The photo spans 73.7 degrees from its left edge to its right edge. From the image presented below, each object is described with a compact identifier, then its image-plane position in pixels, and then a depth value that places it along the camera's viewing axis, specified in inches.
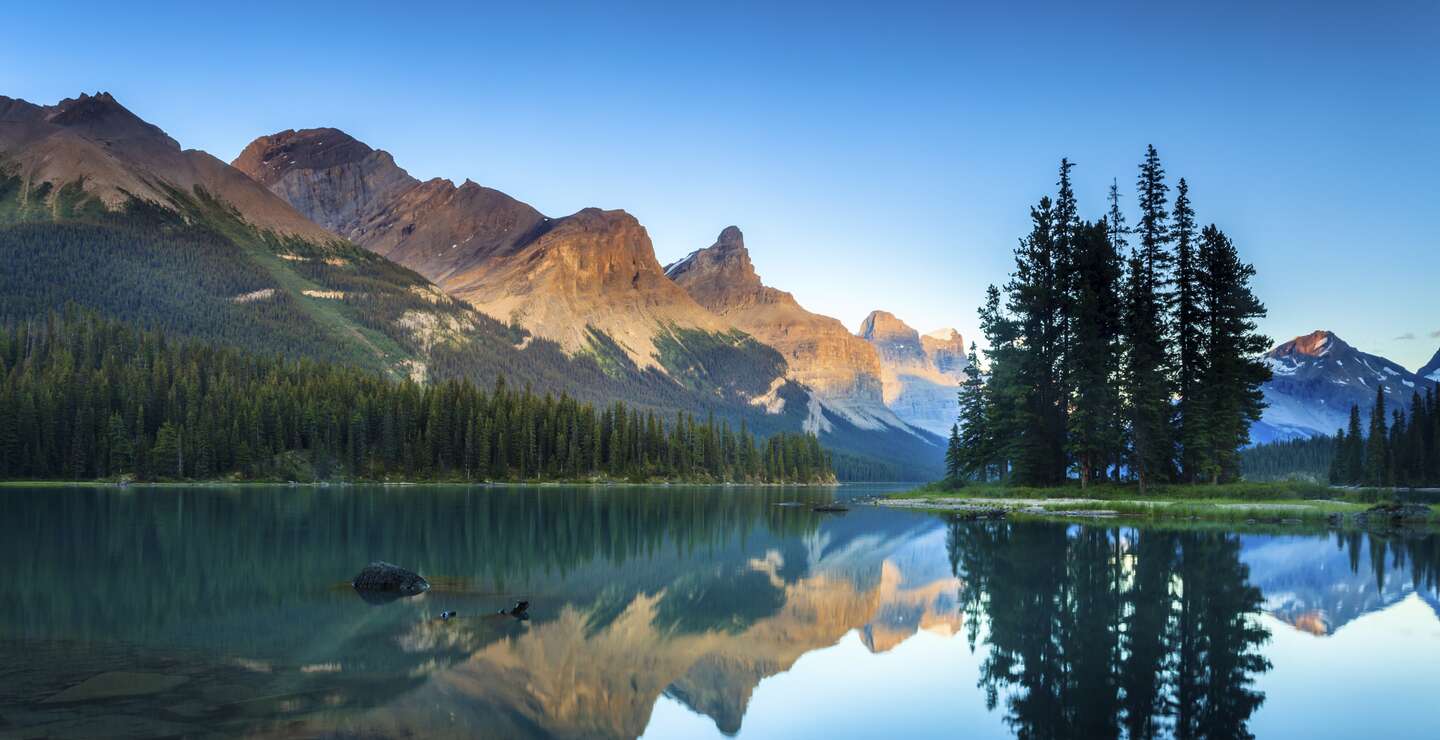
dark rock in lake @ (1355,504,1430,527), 2050.9
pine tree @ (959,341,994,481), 3213.6
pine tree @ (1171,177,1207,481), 2559.1
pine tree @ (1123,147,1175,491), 2519.7
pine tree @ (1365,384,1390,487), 5526.6
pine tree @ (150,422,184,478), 5418.3
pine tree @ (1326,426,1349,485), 6382.9
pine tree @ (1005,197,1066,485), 2824.8
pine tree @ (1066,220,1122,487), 2586.1
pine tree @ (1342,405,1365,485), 6107.3
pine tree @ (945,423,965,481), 3722.4
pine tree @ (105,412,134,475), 5359.3
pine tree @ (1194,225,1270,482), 2524.6
